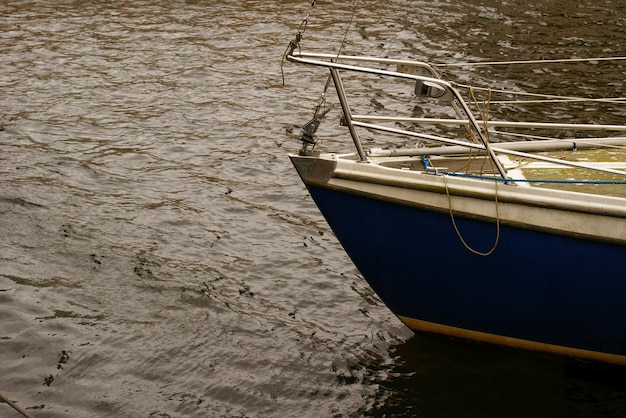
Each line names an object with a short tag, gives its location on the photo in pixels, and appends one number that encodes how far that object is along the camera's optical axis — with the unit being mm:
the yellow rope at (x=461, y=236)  7250
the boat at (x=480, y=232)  7184
